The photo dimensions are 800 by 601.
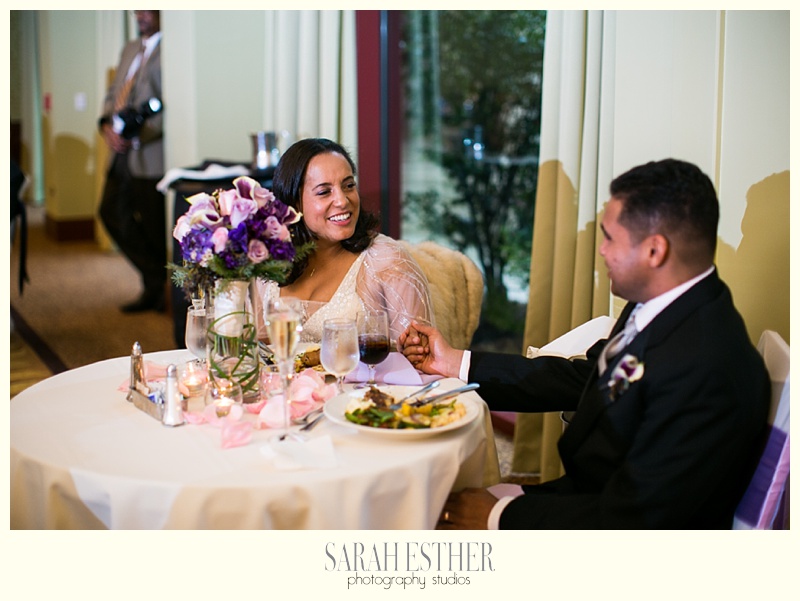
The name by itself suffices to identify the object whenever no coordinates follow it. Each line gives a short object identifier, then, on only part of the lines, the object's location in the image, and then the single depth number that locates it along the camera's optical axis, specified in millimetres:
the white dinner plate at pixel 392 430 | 1638
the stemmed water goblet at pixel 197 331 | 1953
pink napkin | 2062
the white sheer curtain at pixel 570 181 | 2889
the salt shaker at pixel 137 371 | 1915
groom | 1527
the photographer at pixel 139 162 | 5785
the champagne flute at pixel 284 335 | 1646
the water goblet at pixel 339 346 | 1782
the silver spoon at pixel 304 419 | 1764
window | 4172
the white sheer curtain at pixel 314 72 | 4523
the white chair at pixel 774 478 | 1584
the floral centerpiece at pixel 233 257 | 1800
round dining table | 1496
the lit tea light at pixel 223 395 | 1799
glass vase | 1874
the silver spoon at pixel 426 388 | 1866
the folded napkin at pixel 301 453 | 1550
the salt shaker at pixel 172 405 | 1738
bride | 2545
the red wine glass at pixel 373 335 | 1944
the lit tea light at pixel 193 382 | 1912
